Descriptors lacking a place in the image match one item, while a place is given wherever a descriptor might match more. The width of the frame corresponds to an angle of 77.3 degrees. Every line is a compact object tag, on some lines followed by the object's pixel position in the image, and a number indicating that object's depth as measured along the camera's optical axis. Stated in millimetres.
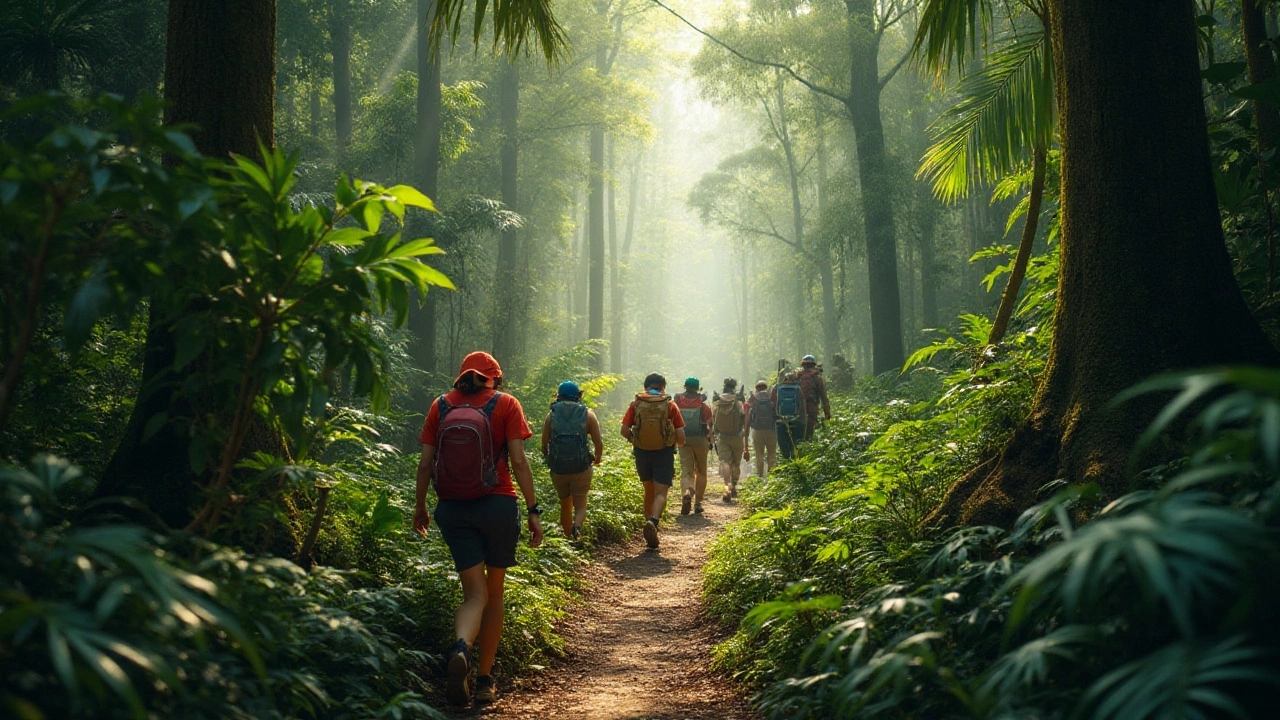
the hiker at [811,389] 13594
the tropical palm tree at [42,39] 8461
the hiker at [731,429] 13937
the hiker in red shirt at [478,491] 4738
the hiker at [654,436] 9758
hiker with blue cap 8297
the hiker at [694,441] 12000
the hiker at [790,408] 13391
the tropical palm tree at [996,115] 5871
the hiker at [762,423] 14781
